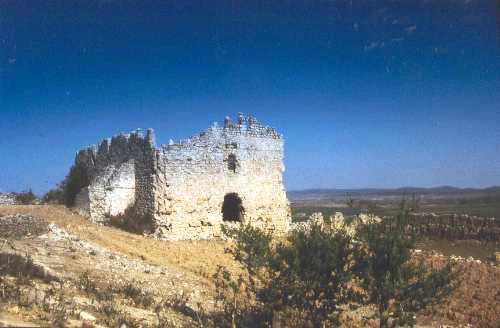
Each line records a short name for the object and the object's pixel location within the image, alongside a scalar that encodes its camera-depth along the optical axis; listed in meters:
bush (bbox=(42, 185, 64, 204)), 29.34
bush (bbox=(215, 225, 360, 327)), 9.91
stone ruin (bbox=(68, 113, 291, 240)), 20.38
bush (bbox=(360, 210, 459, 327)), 9.21
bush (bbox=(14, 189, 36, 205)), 29.40
